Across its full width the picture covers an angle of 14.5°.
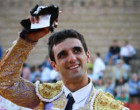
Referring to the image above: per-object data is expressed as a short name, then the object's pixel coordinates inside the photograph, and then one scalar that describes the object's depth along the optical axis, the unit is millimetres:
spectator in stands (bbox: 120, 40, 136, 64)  13492
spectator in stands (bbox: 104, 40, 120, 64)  13458
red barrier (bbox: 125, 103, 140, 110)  9827
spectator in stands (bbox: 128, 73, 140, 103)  11633
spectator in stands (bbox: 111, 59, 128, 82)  12380
